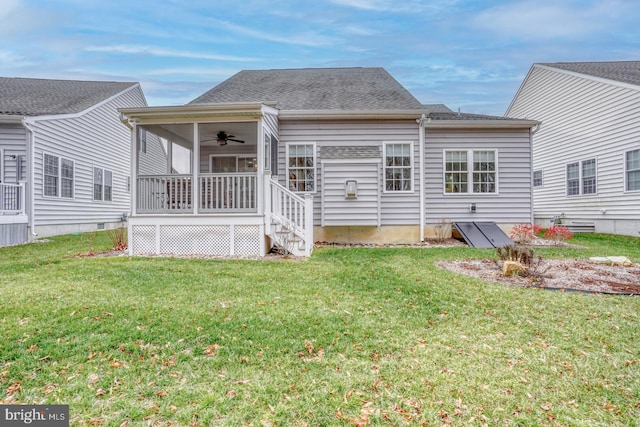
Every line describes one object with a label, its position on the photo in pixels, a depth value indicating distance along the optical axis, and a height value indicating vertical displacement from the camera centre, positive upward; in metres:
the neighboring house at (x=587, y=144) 11.43 +2.69
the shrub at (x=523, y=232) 9.36 -0.45
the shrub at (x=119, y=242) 8.98 -0.73
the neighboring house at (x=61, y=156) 10.38 +2.04
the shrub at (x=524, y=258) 5.91 -0.75
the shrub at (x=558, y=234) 9.04 -0.46
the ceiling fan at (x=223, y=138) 9.99 +2.28
